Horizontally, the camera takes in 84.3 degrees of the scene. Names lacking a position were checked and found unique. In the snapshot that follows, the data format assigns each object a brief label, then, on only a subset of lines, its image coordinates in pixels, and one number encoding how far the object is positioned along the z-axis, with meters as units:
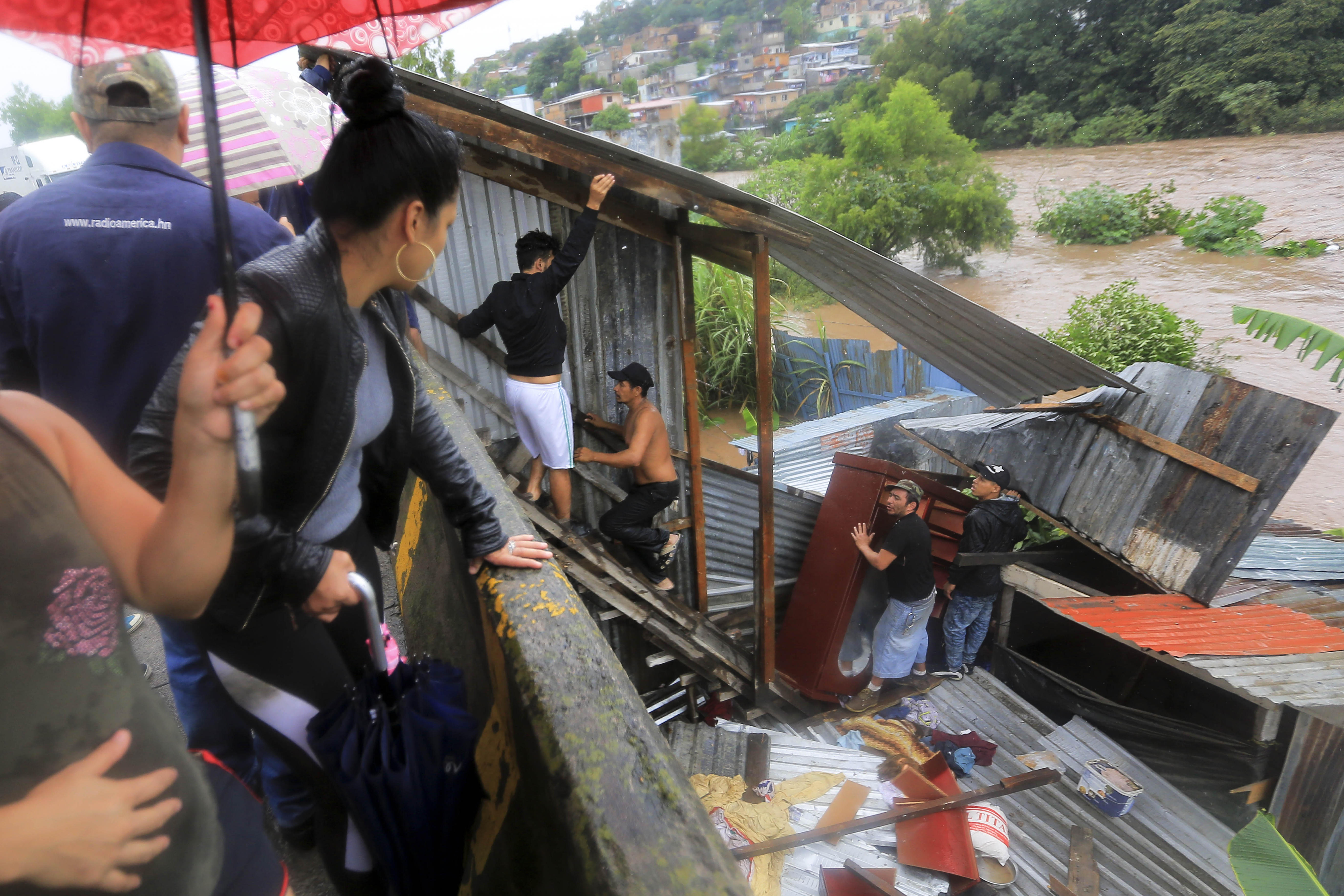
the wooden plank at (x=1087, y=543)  6.23
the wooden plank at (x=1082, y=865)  4.29
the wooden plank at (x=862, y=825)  4.11
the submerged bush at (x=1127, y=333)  10.13
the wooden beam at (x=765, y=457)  4.09
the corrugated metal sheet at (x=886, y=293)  3.63
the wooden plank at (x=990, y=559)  6.25
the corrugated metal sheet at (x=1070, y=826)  4.32
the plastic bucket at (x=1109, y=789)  4.80
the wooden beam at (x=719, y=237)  4.09
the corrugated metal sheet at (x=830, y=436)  9.12
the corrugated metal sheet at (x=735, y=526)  6.22
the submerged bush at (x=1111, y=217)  23.73
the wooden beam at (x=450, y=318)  4.57
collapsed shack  1.26
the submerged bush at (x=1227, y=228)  21.22
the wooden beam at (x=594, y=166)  3.49
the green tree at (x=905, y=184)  20.95
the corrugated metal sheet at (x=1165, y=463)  5.48
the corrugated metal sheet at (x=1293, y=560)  6.62
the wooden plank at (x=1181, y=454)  5.55
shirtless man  4.95
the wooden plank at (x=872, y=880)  3.84
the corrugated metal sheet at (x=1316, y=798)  4.32
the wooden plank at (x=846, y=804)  4.45
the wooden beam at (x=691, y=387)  5.00
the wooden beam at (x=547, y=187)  4.39
